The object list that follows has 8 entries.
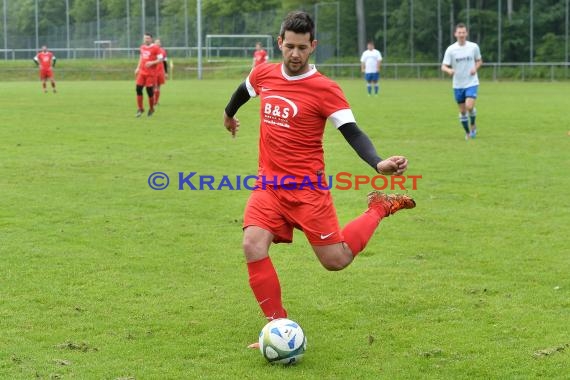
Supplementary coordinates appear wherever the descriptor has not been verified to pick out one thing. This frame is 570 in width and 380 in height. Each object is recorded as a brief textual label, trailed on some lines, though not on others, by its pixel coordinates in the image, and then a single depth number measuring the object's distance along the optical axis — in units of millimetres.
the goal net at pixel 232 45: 59375
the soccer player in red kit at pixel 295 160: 5543
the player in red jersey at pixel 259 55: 41897
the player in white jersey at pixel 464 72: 17859
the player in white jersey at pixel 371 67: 35531
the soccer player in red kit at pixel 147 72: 23531
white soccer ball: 5184
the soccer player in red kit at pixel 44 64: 38156
